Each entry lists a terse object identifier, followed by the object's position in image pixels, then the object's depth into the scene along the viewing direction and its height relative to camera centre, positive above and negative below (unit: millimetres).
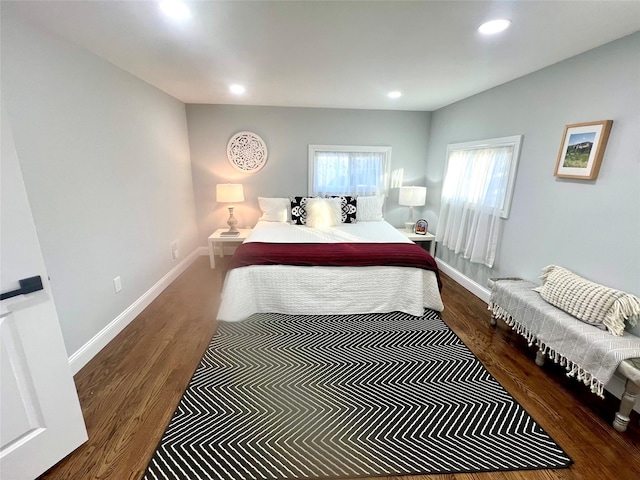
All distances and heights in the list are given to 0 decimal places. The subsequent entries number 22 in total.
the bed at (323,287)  2602 -1045
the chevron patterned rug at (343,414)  1404 -1384
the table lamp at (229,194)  3867 -300
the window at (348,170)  4250 +63
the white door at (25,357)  1138 -809
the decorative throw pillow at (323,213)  3730 -517
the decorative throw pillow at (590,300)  1684 -766
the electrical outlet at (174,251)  3524 -991
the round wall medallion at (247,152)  4078 +286
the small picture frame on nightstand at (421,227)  4093 -736
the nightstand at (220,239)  3742 -864
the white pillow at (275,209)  3992 -500
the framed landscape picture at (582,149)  1876 +199
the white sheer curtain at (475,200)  2871 -258
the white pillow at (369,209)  4059 -488
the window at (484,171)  2721 +55
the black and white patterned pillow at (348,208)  3980 -469
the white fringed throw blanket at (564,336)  1593 -987
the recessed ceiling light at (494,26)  1575 +844
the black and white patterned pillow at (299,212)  3859 -521
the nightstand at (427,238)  3881 -838
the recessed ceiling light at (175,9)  1426 +823
